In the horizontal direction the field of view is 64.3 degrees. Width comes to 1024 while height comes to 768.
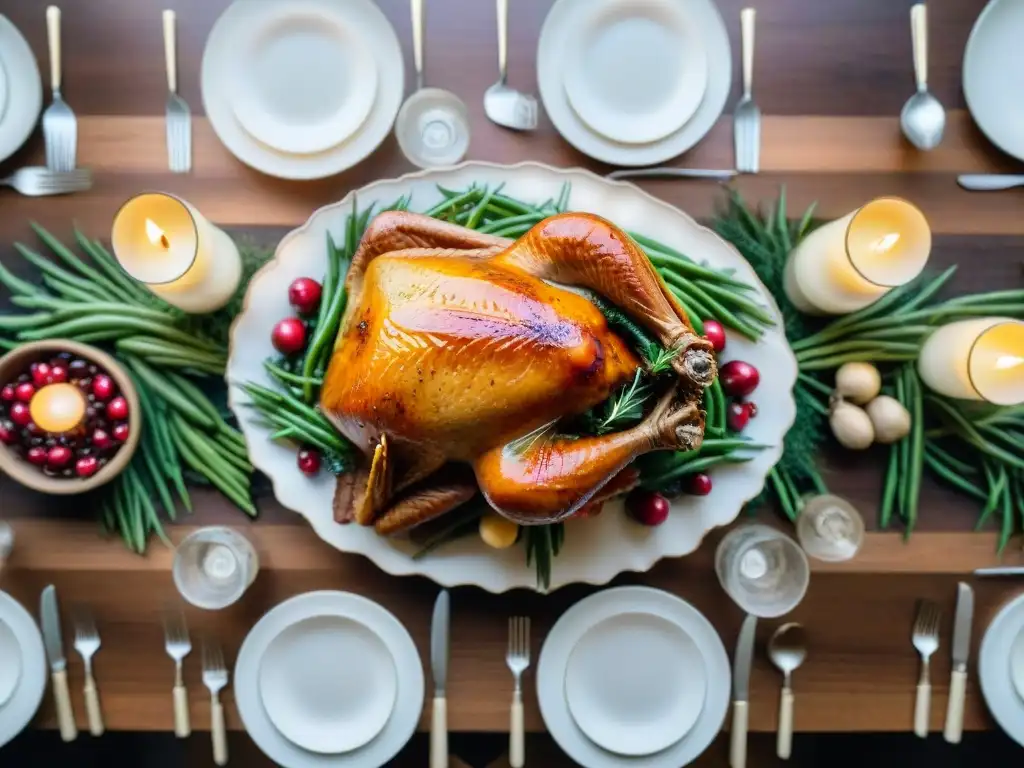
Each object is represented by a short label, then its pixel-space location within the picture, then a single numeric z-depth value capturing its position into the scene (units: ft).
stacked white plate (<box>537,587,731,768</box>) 4.85
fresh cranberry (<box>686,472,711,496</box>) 4.54
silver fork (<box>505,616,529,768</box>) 4.92
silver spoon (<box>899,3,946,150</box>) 5.00
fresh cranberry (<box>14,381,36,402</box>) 4.47
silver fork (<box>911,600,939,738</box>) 5.01
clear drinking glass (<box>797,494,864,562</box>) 4.76
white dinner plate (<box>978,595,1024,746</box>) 4.97
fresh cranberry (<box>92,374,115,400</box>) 4.51
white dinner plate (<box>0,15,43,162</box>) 4.87
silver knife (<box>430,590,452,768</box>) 4.87
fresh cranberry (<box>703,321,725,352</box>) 4.54
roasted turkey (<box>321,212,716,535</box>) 3.71
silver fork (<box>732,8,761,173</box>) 5.03
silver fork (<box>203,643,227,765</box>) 4.91
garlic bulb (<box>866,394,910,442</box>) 4.78
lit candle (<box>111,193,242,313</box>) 4.30
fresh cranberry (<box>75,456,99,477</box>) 4.50
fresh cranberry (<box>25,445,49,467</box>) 4.51
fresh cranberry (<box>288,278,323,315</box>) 4.53
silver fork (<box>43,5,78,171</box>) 4.96
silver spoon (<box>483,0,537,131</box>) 4.99
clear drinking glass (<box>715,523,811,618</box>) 4.69
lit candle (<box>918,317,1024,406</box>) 4.47
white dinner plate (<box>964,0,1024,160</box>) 4.97
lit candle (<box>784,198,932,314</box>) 4.44
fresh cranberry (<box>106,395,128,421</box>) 4.50
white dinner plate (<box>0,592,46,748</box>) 4.86
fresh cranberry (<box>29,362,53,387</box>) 4.50
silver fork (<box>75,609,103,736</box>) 4.93
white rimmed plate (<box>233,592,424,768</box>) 4.83
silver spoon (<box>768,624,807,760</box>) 4.96
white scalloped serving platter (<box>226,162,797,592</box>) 4.61
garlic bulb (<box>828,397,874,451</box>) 4.80
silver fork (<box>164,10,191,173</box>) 4.98
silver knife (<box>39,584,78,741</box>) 4.89
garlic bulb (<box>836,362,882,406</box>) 4.76
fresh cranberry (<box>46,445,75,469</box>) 4.48
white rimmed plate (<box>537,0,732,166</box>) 4.85
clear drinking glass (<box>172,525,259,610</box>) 4.66
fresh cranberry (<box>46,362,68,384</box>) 4.49
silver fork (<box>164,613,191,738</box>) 4.93
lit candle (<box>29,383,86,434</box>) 4.40
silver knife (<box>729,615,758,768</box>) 4.89
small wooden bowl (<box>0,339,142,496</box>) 4.45
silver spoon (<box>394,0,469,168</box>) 4.82
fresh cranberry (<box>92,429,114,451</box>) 4.52
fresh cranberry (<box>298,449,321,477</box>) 4.53
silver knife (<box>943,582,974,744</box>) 4.99
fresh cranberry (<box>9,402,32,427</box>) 4.46
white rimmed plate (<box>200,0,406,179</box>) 4.79
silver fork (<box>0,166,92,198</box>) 4.99
